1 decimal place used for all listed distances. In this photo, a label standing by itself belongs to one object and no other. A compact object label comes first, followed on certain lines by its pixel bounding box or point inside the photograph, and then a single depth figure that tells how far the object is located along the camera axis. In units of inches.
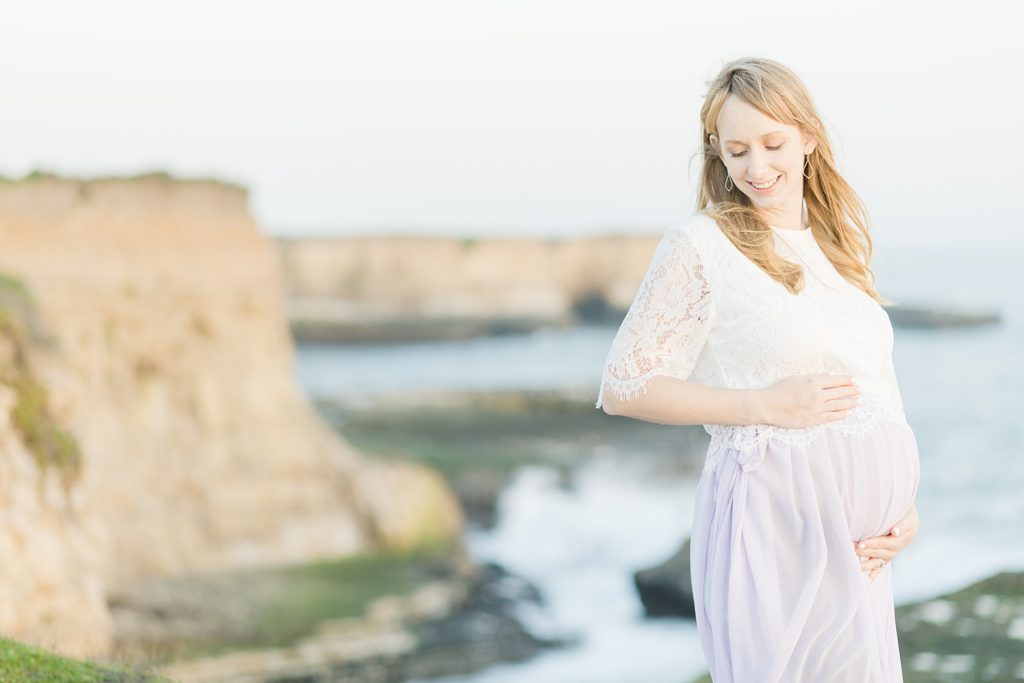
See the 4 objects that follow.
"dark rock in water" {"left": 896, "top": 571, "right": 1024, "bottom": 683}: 246.2
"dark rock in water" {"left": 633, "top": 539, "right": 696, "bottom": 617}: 511.5
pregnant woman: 113.5
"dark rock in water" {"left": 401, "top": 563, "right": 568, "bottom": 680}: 485.5
